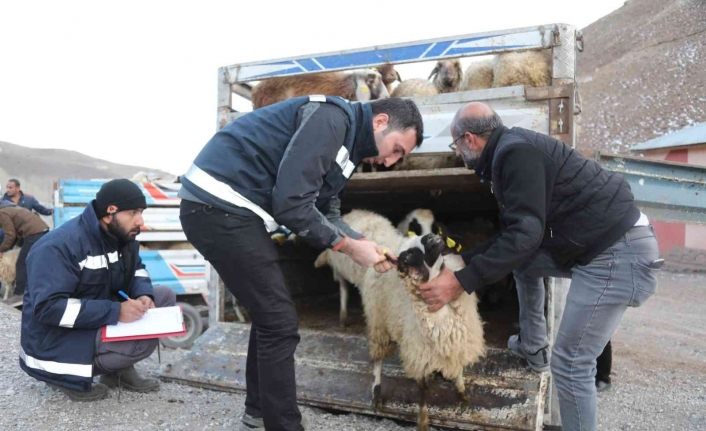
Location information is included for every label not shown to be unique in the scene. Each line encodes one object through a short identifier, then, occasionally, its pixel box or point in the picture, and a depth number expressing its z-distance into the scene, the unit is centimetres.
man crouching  367
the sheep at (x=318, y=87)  599
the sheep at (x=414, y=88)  601
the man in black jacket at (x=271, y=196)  266
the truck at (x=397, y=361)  367
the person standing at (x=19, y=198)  1070
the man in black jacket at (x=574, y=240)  279
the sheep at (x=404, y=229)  538
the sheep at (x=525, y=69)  486
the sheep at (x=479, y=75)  559
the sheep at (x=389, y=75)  655
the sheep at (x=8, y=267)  882
